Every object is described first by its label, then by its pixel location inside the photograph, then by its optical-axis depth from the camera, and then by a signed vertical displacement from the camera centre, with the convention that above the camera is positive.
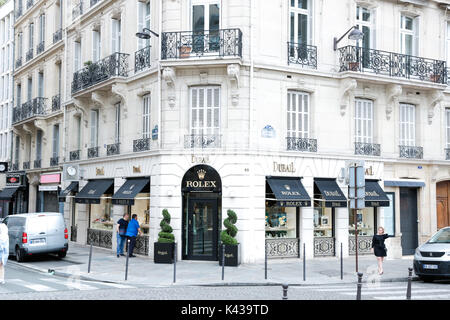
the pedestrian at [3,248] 13.67 -1.33
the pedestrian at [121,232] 20.89 -1.37
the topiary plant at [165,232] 18.53 -1.21
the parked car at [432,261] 14.89 -1.76
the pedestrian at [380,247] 16.66 -1.51
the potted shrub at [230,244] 17.80 -1.57
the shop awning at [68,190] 26.53 +0.35
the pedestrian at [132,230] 20.41 -1.27
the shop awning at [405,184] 22.05 +0.64
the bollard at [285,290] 8.54 -1.50
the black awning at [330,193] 20.09 +0.21
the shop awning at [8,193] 35.83 +0.24
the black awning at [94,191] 23.14 +0.27
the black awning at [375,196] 20.77 +0.11
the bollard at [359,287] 10.26 -1.71
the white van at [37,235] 19.36 -1.41
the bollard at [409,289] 10.70 -1.83
